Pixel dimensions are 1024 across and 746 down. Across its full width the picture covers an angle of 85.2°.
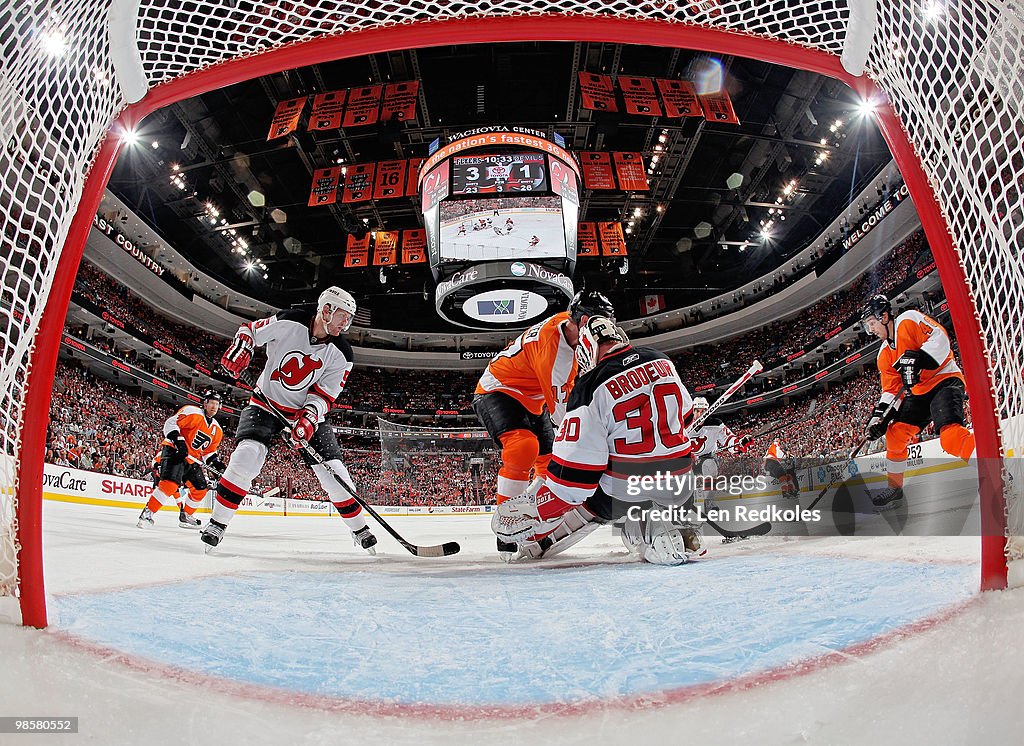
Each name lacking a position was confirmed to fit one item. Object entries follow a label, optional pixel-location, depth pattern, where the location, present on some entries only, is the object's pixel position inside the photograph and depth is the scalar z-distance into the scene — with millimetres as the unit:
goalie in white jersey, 2180
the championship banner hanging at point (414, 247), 14297
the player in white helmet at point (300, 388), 3176
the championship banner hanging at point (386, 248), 14406
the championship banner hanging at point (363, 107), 11328
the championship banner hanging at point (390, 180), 12422
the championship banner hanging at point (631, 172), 12219
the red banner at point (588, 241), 13727
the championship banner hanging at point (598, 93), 10859
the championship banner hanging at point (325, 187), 12670
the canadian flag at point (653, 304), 23234
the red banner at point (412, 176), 12688
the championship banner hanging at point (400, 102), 11469
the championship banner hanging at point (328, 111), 11391
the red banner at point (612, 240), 13398
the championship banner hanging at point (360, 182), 12492
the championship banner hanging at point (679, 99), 10898
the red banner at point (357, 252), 14852
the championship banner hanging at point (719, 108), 11109
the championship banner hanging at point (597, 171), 12256
